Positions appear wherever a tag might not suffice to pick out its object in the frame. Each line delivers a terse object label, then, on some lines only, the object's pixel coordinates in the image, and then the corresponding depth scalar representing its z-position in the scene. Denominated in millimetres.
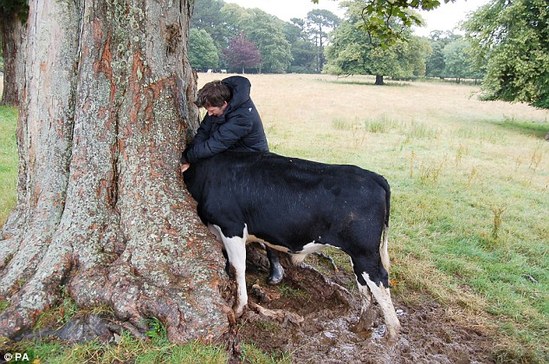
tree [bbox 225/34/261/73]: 83500
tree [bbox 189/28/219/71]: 76175
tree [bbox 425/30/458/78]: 78731
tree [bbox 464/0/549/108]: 23391
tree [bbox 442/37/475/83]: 73125
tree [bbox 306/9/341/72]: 111875
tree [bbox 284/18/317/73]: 100012
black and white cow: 4359
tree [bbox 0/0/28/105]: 15641
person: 4688
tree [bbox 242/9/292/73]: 89562
